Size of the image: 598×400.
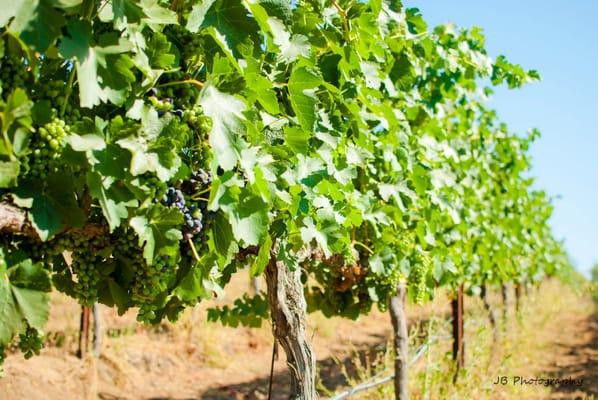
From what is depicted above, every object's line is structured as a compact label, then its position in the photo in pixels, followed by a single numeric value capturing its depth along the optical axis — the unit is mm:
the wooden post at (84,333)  7117
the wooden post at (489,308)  8148
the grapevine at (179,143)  1518
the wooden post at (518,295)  13205
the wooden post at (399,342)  4508
